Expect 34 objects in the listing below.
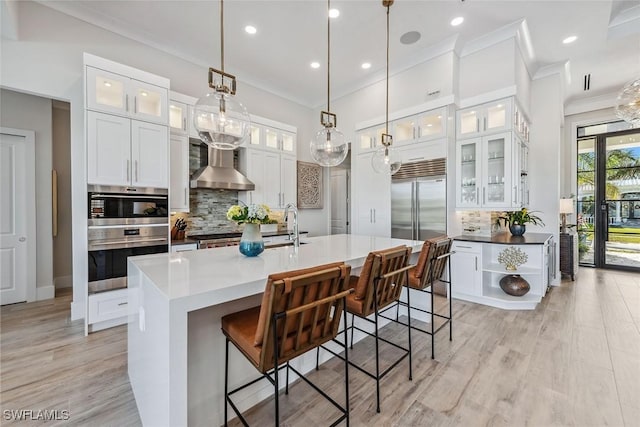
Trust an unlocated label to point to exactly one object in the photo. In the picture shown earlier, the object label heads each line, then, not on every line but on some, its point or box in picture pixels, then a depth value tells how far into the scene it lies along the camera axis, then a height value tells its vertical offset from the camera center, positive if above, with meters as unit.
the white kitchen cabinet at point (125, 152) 2.96 +0.72
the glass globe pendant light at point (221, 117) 2.01 +0.74
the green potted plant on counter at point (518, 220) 4.22 -0.15
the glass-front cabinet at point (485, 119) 3.77 +1.36
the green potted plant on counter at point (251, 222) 2.05 -0.08
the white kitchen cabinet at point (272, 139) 4.79 +1.37
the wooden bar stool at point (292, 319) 1.20 -0.53
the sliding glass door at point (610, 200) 5.51 +0.23
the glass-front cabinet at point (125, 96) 2.96 +1.37
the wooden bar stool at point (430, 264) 2.34 -0.48
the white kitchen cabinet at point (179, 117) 3.86 +1.37
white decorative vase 2.11 -0.23
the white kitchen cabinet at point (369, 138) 4.84 +1.36
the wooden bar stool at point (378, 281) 1.77 -0.49
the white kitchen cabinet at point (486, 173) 3.84 +0.57
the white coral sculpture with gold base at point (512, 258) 3.59 -0.63
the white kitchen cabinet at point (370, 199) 4.78 +0.22
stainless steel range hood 4.00 +0.60
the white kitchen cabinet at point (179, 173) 3.81 +0.56
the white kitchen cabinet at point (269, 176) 4.72 +0.66
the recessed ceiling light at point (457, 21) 3.53 +2.53
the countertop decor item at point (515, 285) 3.57 -1.00
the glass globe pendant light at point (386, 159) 3.30 +0.66
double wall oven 2.99 -0.19
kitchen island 1.19 -0.62
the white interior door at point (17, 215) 3.60 -0.03
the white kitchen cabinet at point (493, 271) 3.60 -0.83
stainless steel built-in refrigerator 4.09 +0.16
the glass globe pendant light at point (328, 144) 2.73 +0.69
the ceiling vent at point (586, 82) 5.02 +2.49
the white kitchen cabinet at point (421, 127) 4.07 +1.36
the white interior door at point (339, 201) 6.49 +0.25
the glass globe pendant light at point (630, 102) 2.43 +1.00
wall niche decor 5.91 +0.59
